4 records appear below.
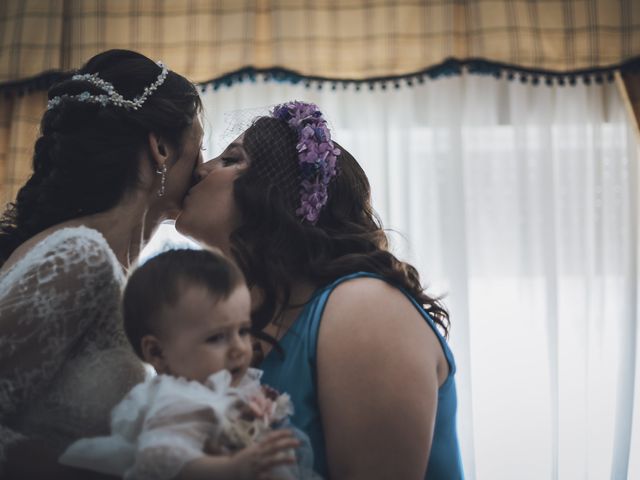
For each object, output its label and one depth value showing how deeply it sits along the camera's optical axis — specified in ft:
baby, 4.17
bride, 4.97
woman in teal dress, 5.00
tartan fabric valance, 11.10
